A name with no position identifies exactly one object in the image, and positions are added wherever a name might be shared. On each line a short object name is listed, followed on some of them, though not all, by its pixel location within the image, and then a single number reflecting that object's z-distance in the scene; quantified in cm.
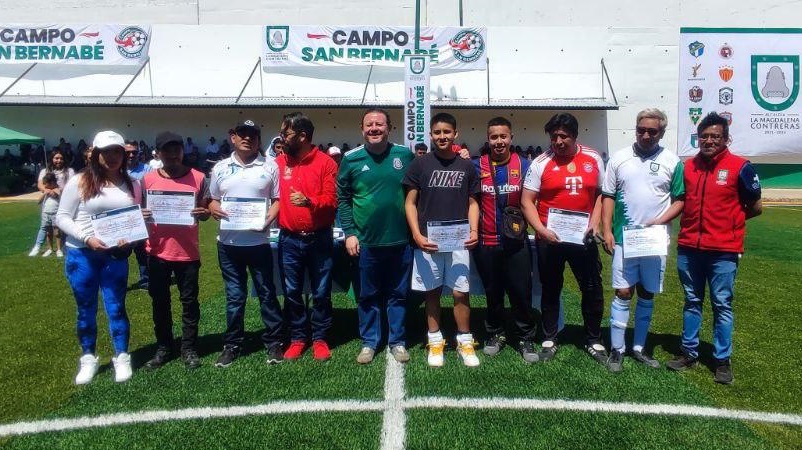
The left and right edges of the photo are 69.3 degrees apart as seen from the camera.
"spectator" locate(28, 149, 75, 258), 884
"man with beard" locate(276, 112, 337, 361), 461
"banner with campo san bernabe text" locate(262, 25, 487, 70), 2294
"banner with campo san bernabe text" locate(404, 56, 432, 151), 1487
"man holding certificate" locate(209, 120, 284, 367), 450
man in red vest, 422
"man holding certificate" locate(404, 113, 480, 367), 445
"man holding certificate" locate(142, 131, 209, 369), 445
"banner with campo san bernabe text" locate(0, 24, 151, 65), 2331
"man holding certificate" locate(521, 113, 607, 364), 442
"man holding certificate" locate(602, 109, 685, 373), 432
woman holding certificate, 419
